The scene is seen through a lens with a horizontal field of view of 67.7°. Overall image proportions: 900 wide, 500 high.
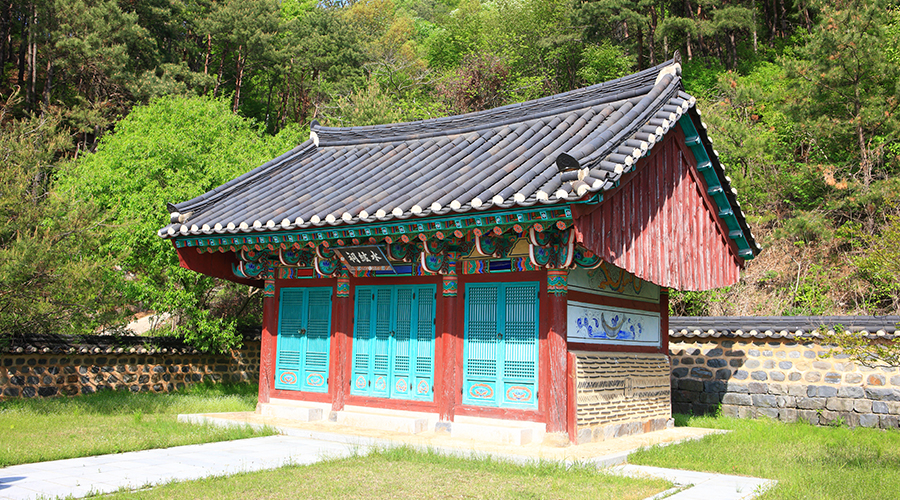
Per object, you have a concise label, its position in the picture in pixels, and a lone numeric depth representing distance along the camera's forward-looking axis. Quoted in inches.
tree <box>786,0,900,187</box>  743.7
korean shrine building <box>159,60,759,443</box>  354.3
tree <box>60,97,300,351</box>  604.4
